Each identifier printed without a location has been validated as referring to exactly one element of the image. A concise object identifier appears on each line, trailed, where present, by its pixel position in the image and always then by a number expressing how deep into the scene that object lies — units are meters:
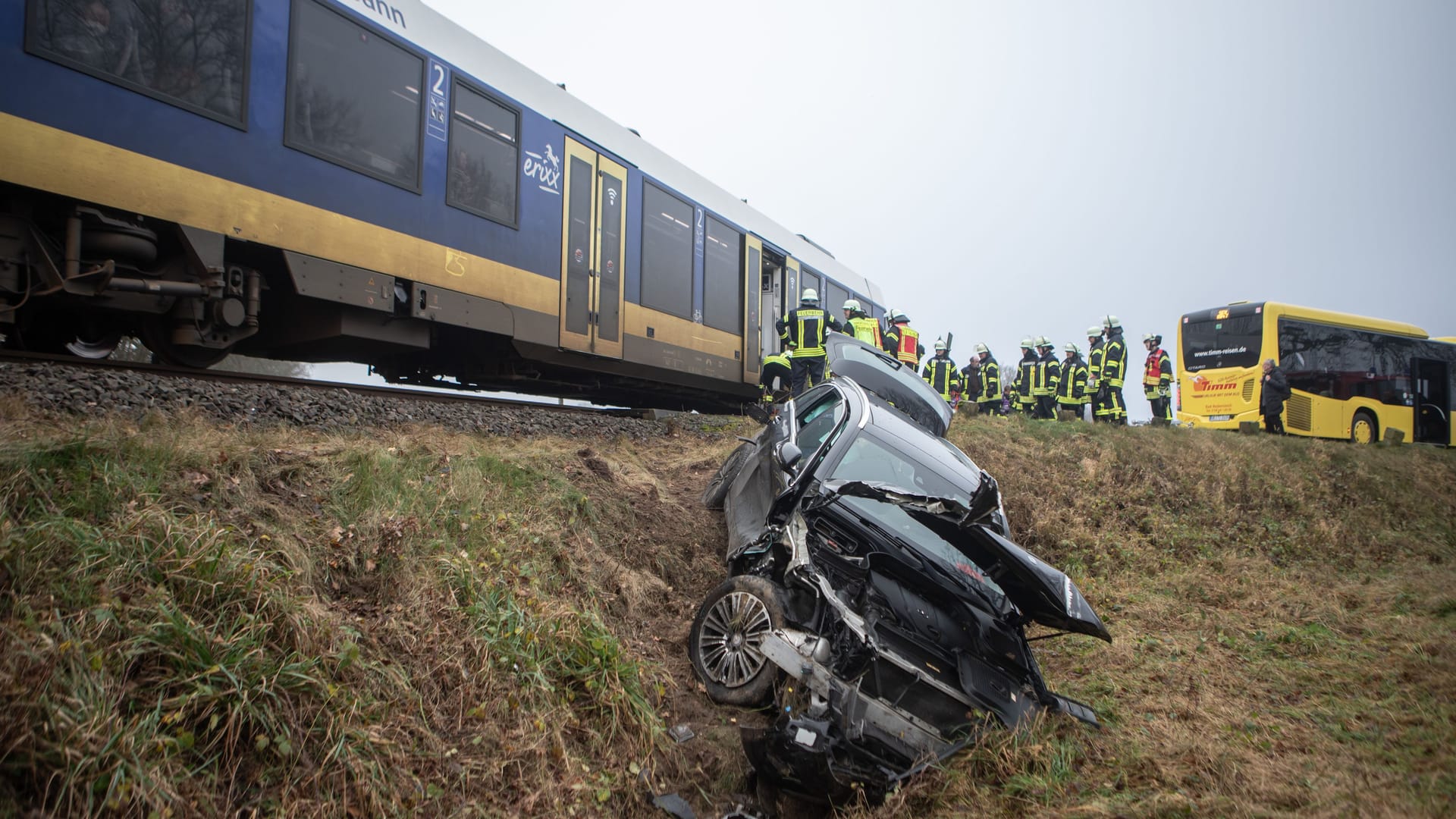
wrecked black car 3.61
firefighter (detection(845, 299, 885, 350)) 10.66
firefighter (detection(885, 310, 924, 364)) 14.24
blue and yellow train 4.68
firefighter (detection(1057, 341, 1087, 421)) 15.02
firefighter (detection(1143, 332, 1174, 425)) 14.87
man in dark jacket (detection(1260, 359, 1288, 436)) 13.60
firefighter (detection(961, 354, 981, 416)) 17.62
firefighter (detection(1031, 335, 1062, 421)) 15.59
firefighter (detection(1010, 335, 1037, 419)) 16.11
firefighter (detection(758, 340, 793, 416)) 11.35
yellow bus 15.45
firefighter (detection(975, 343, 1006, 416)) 16.61
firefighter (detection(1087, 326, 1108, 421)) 14.30
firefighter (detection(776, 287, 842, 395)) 10.23
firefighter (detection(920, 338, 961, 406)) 15.74
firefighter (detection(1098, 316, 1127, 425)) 13.91
